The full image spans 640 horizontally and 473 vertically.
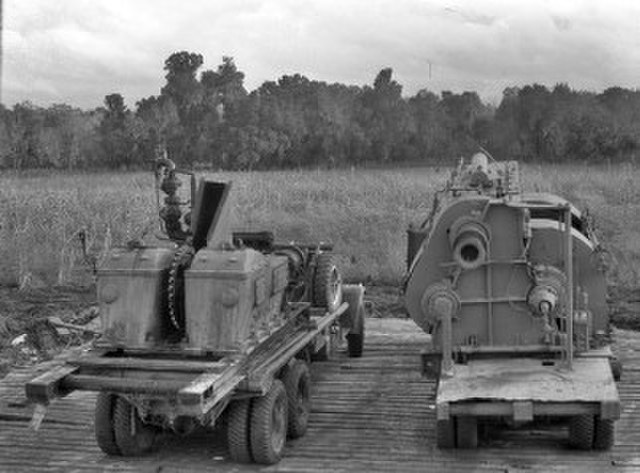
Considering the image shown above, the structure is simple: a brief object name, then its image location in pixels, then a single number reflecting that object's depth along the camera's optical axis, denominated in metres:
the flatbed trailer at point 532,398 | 6.95
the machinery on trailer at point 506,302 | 7.41
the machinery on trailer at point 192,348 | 6.69
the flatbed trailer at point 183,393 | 6.52
